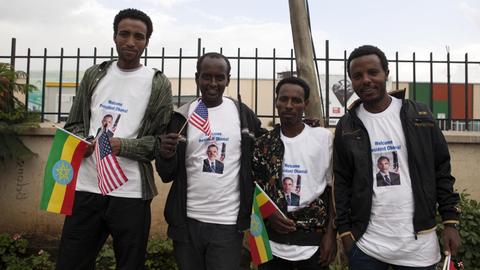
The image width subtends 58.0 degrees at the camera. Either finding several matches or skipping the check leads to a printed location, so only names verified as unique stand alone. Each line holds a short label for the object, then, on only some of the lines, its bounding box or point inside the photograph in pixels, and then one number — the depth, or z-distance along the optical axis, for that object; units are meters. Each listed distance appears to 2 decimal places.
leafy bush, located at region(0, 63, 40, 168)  4.82
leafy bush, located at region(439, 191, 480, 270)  4.19
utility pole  4.03
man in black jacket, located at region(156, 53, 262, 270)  2.58
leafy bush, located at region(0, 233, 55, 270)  4.66
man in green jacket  2.59
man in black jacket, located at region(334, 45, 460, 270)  2.26
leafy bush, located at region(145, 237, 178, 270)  4.58
